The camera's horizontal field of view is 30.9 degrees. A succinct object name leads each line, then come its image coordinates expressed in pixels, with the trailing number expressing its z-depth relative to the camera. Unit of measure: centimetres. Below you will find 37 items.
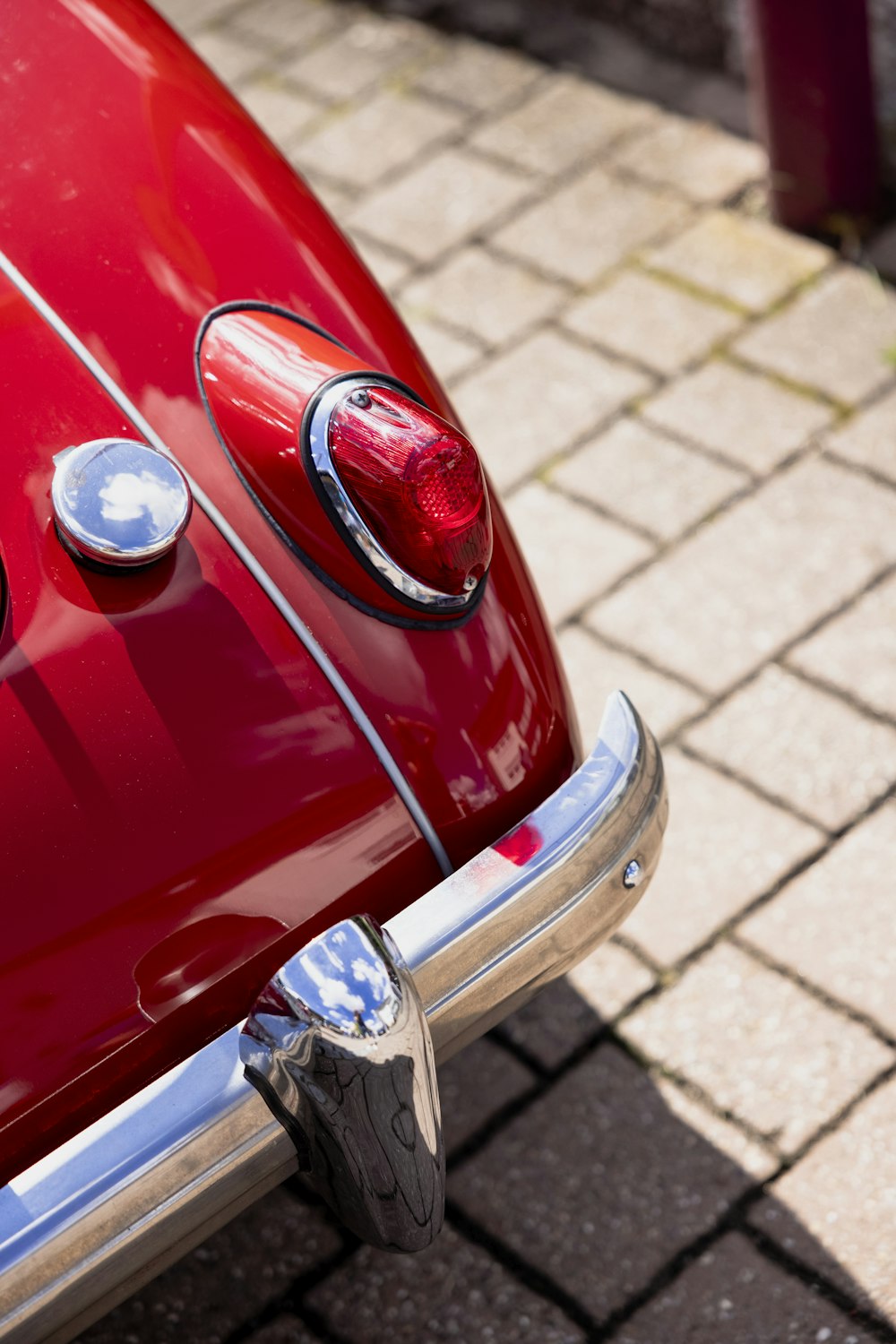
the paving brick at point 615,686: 276
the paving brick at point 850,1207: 203
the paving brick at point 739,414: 320
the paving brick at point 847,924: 233
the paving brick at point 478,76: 429
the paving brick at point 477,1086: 228
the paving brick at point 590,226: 372
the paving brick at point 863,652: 273
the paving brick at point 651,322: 346
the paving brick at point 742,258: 358
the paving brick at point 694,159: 387
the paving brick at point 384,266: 377
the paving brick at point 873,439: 312
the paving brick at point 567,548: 300
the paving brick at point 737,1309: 198
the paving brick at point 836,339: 332
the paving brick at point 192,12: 480
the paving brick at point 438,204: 387
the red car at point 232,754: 149
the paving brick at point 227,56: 455
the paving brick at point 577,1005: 236
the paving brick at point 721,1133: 216
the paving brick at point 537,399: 329
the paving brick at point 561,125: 405
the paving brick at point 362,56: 446
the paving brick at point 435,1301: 205
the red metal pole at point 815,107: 334
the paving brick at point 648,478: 310
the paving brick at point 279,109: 429
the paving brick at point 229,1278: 211
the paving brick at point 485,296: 361
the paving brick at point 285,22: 469
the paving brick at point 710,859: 246
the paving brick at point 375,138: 412
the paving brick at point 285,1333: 207
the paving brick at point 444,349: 352
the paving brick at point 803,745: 259
